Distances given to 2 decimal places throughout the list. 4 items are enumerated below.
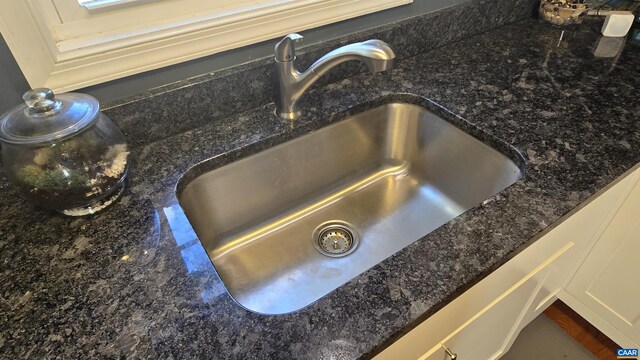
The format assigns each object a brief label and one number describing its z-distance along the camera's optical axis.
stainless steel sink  0.84
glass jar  0.58
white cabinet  0.65
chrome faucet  0.73
